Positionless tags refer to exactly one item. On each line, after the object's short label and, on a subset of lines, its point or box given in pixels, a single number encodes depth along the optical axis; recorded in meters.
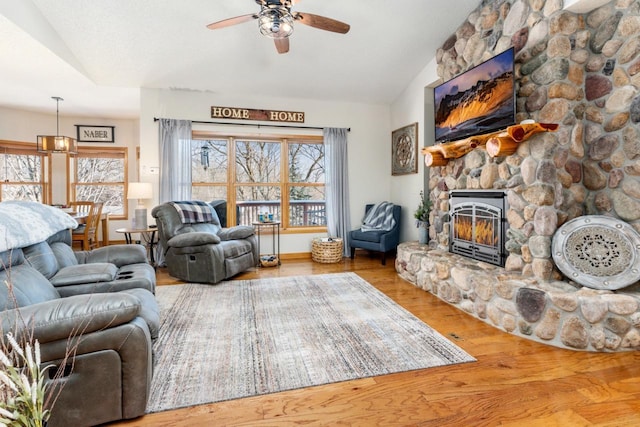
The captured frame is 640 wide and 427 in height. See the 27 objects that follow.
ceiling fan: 2.55
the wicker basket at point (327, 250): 4.95
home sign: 4.93
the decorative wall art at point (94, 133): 6.12
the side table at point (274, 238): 4.70
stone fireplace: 2.28
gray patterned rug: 1.88
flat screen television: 2.92
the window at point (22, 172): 5.65
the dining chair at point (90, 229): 4.71
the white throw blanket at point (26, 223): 1.86
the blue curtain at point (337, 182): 5.29
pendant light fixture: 4.76
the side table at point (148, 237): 4.33
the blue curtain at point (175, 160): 4.68
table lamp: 4.42
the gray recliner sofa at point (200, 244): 3.80
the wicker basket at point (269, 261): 4.71
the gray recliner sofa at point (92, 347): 1.36
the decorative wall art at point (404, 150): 4.82
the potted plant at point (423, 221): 4.34
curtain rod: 4.85
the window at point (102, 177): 6.21
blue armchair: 4.76
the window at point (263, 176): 5.17
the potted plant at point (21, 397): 0.71
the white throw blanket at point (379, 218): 5.01
